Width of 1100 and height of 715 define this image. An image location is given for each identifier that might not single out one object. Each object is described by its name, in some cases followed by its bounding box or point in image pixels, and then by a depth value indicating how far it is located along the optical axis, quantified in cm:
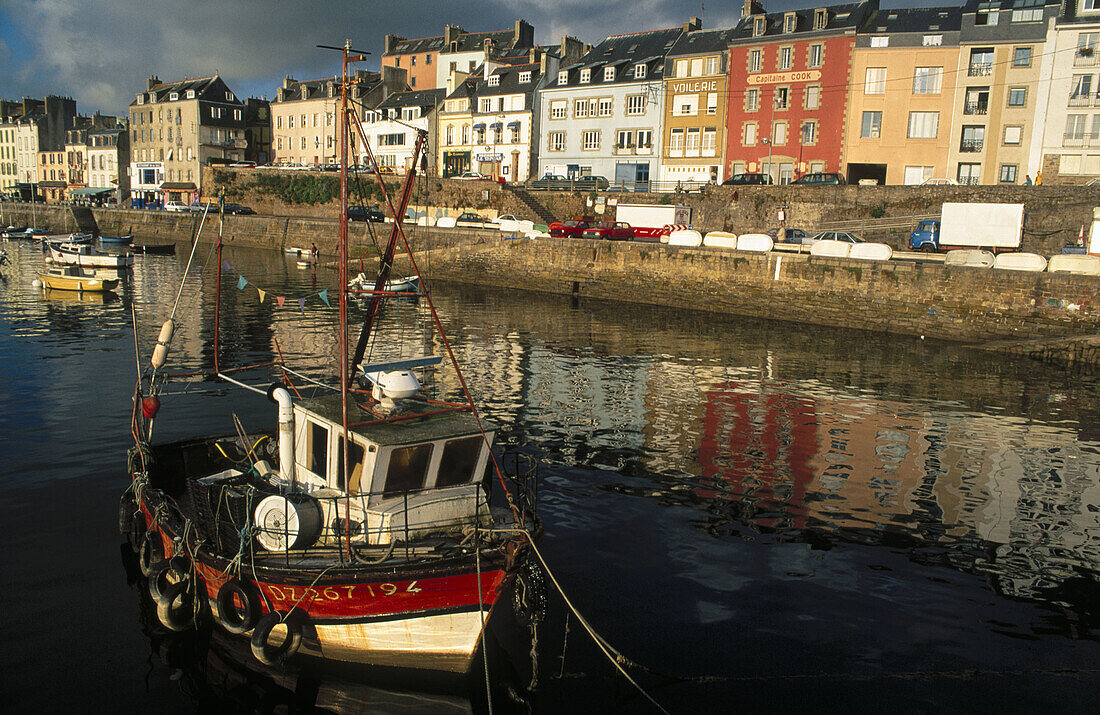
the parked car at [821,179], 5036
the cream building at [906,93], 5300
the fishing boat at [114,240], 6781
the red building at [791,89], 5528
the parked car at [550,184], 6050
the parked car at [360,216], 6050
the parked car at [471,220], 5559
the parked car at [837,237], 4206
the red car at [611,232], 4816
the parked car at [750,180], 5381
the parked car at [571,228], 4859
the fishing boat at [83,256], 5022
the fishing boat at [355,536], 987
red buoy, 1379
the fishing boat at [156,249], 6919
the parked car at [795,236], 4353
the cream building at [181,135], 9525
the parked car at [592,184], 5928
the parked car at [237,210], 7756
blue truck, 3900
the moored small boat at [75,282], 4388
